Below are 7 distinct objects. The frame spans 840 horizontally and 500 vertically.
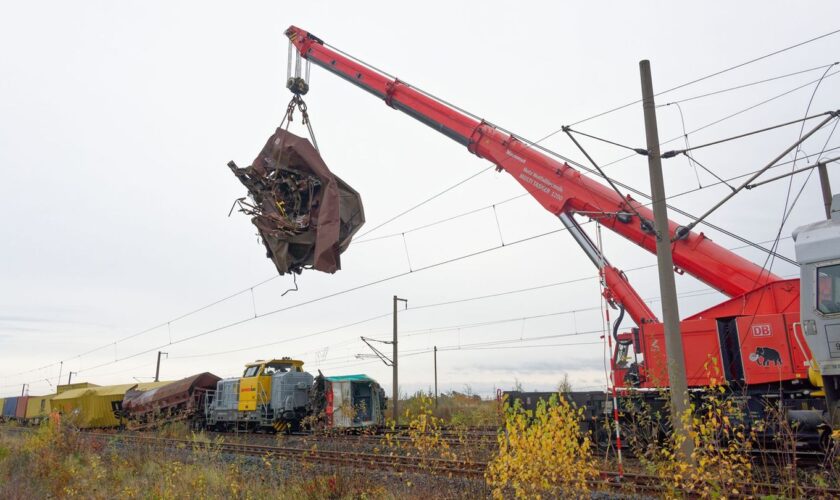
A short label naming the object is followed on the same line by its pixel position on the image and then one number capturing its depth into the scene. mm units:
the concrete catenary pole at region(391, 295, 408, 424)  25375
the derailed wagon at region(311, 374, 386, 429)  20078
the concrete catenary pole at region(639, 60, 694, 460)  7156
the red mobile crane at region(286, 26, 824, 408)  9734
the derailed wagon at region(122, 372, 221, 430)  24531
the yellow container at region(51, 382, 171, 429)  30141
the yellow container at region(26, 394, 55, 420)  36022
